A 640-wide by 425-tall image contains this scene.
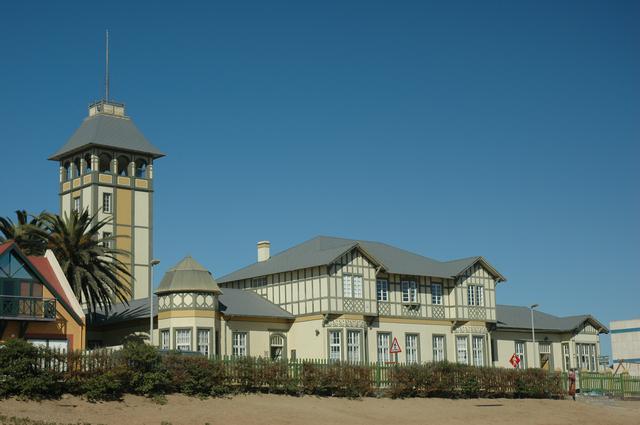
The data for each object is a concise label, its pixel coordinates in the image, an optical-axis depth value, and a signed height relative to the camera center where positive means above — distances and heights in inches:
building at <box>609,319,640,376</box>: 3624.5 +59.2
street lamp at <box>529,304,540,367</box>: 2434.9 +52.8
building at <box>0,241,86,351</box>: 1622.8 +104.0
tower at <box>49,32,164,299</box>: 2598.4 +499.6
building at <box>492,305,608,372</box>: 2544.3 +47.9
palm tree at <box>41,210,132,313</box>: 1935.3 +221.3
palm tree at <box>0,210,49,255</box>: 1951.3 +267.0
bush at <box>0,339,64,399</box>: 1238.9 -5.8
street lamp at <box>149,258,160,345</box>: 1748.8 +90.2
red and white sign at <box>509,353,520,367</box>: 2047.2 -4.1
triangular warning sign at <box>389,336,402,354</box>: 1684.3 +21.6
